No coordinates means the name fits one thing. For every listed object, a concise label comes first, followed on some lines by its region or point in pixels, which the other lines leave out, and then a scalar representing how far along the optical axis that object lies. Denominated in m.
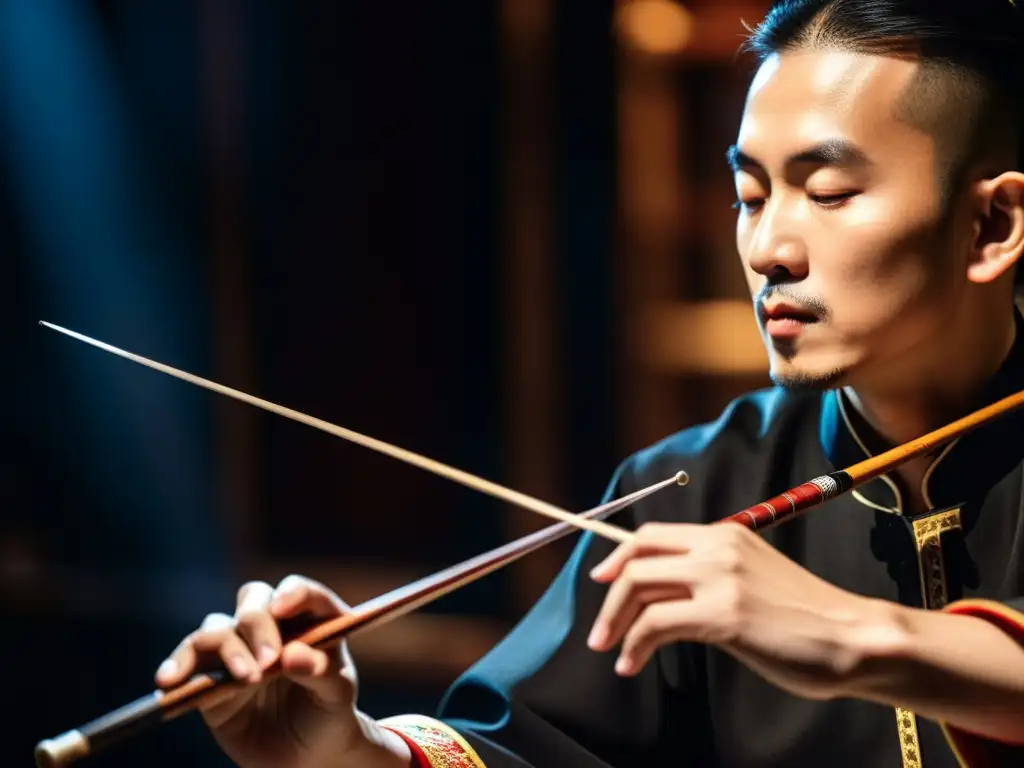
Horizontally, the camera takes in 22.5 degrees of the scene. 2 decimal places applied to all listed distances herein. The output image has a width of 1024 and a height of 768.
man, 1.93
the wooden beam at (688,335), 5.73
